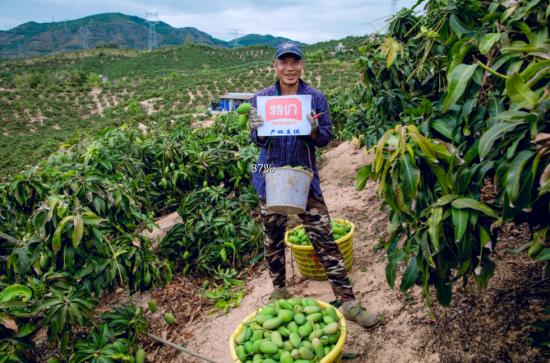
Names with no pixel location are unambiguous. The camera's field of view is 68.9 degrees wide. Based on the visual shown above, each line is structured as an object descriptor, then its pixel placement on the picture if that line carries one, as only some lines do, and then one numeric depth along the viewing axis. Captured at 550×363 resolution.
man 2.34
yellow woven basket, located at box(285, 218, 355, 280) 2.90
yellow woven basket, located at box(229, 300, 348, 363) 1.72
